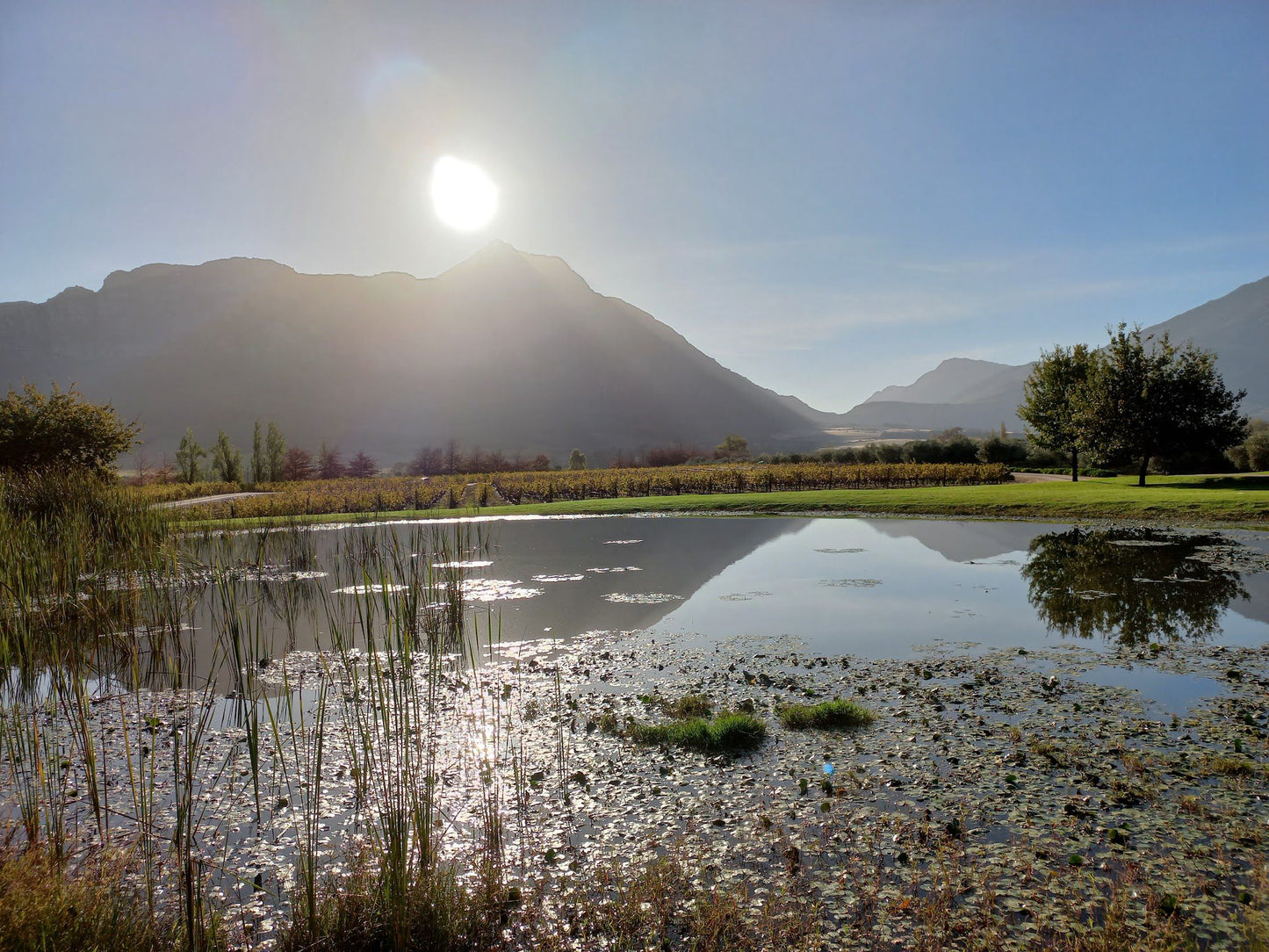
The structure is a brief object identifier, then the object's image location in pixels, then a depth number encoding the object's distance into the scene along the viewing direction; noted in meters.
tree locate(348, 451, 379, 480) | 97.00
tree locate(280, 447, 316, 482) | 81.90
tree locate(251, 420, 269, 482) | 71.62
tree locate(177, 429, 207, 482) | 68.44
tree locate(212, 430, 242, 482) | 66.56
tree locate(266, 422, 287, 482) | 76.62
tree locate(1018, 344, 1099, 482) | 47.66
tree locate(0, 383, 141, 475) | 33.25
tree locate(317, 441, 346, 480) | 92.06
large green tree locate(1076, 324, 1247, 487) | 39.47
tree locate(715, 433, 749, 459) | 120.29
